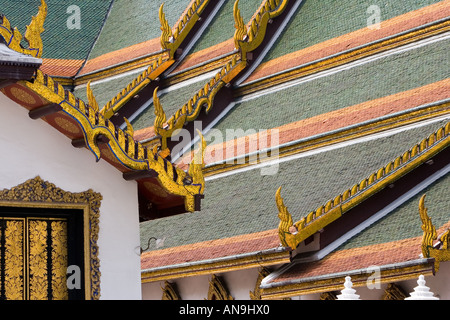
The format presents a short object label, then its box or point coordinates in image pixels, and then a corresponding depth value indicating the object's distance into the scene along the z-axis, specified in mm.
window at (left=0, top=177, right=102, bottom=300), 15109
